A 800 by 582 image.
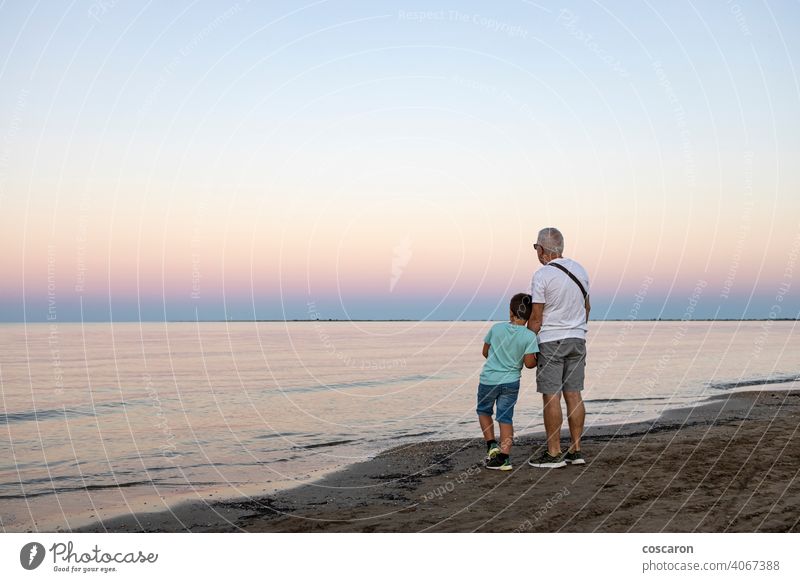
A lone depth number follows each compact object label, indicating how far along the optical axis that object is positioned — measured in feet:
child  30.83
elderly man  30.32
